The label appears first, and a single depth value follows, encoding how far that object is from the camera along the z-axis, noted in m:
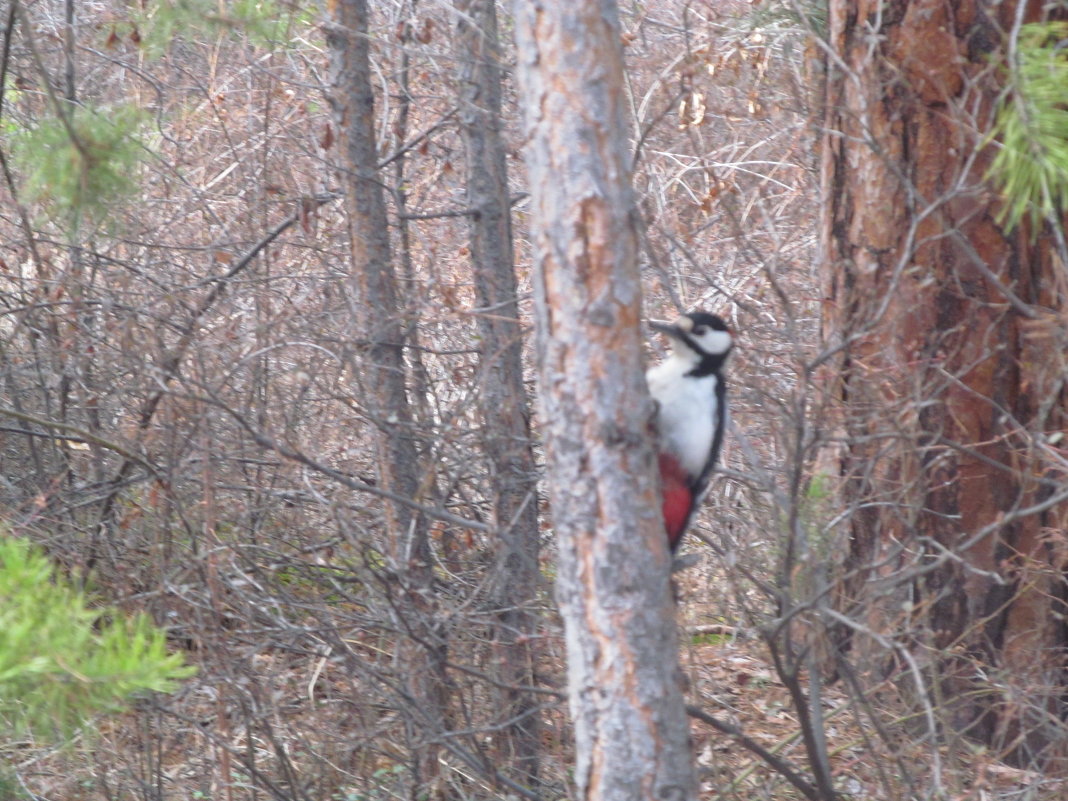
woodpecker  7.61
